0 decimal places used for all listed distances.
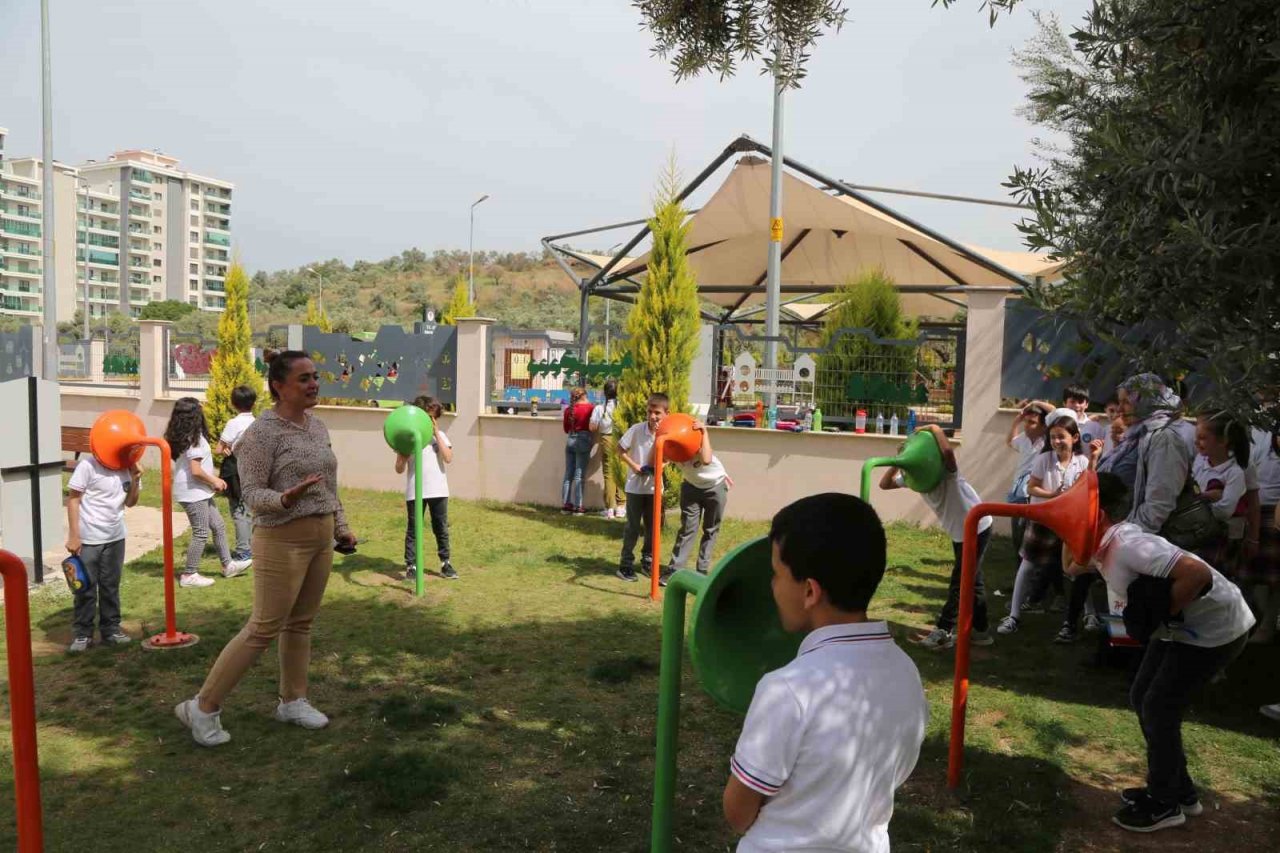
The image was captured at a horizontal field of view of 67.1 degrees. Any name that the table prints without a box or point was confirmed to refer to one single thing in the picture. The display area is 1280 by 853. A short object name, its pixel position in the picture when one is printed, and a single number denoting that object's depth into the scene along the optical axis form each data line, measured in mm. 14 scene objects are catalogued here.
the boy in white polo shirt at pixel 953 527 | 6133
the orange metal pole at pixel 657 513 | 7684
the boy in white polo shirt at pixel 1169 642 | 3650
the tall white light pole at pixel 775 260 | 11867
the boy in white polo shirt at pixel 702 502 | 8164
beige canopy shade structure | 14531
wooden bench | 13344
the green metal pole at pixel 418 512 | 7656
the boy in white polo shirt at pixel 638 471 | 8648
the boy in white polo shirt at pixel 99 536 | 6137
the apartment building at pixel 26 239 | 101438
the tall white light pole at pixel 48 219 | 16250
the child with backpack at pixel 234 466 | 8312
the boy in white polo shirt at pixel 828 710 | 1726
